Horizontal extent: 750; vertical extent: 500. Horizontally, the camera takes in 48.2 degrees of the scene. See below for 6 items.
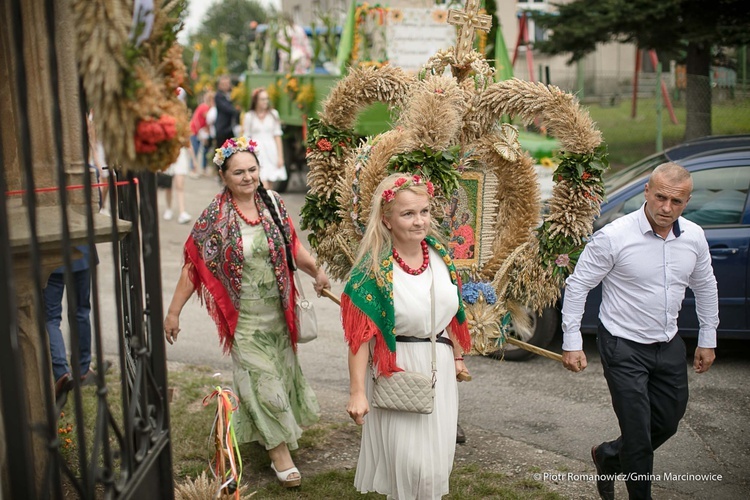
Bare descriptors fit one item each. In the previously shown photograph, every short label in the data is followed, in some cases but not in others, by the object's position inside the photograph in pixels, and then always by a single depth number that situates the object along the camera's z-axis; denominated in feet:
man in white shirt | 13.23
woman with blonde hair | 12.41
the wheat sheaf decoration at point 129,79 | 7.78
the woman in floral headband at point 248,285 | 15.16
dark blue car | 20.62
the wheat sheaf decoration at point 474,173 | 14.62
